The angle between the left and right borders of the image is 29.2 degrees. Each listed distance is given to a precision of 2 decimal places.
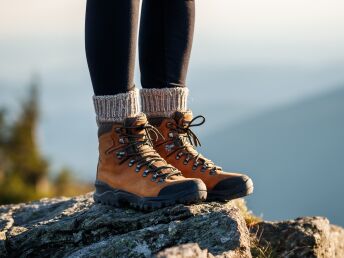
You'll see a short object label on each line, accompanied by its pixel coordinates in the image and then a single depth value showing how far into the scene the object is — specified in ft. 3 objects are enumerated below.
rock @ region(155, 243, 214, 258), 6.86
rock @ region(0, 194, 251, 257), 8.30
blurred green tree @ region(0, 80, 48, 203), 90.22
